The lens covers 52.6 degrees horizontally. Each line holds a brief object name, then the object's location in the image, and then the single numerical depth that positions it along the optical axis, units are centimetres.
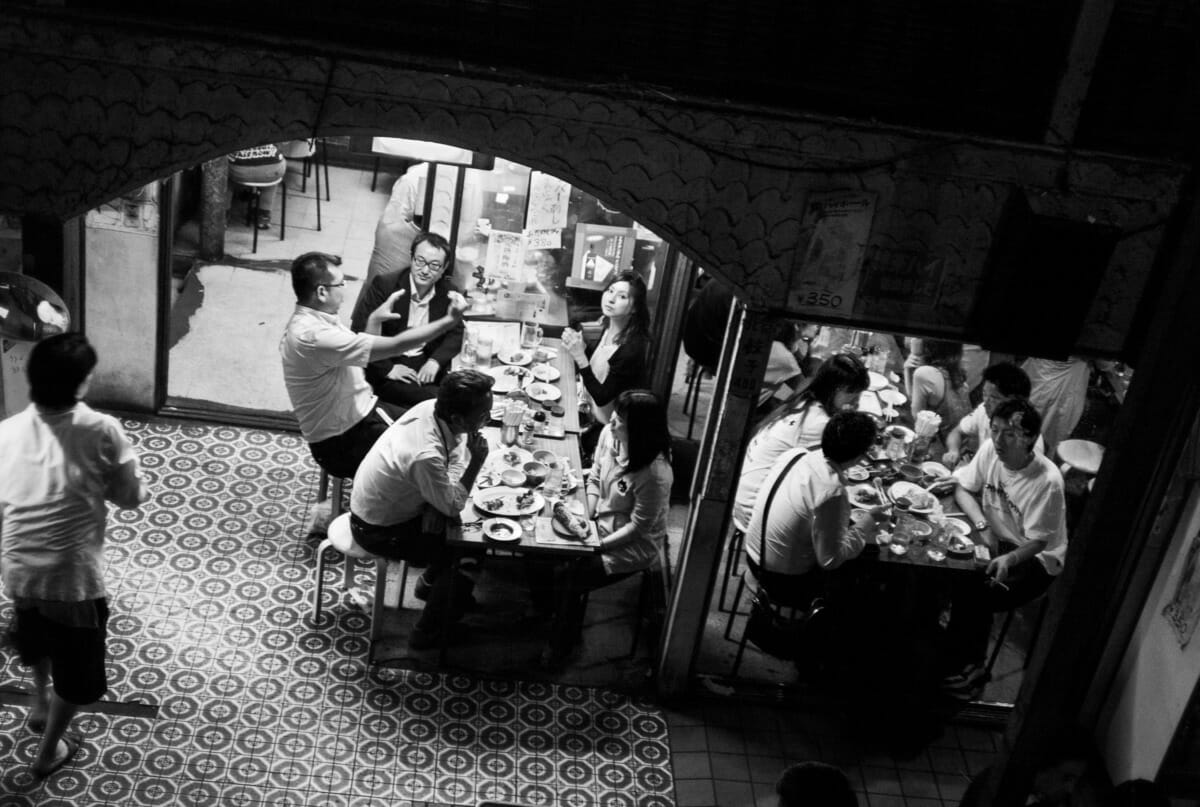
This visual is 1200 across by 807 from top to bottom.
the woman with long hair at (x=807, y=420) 829
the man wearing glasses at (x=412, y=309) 923
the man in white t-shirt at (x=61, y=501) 602
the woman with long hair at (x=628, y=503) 739
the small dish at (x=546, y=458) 828
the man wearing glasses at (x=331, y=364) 804
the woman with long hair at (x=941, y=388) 955
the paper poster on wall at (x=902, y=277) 675
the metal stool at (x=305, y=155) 1305
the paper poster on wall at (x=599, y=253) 1037
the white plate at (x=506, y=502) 765
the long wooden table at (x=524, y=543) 741
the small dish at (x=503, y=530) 743
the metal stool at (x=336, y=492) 876
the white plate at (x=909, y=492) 830
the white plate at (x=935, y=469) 883
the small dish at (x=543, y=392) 903
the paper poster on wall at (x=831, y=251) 657
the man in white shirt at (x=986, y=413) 857
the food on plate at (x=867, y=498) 838
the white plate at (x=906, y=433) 910
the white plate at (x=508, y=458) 815
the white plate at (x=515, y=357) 943
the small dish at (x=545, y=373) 930
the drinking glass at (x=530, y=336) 973
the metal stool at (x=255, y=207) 1247
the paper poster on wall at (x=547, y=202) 1018
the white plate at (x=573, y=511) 756
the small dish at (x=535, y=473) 805
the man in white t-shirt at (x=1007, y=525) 780
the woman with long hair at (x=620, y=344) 904
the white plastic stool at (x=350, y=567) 771
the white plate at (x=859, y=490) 836
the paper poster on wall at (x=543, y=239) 1028
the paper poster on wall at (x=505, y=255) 1029
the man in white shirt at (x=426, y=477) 722
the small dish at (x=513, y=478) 795
